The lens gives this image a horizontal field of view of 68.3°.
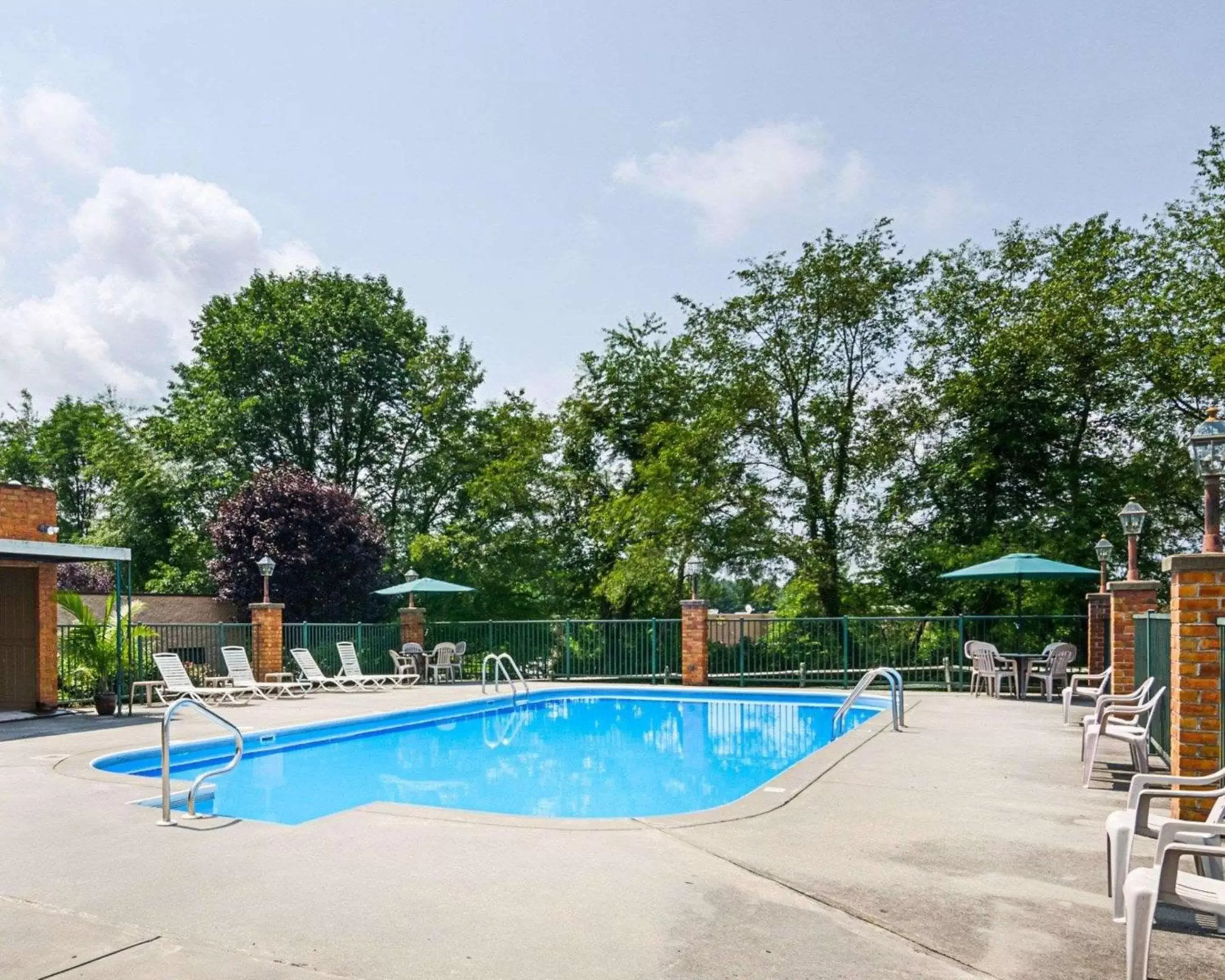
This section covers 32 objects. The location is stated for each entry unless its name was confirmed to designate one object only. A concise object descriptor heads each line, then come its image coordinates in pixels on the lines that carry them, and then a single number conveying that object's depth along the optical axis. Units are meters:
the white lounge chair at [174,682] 14.30
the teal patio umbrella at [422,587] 19.83
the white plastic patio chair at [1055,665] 14.74
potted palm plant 13.20
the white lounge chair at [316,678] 17.70
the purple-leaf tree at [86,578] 28.75
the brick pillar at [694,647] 18.25
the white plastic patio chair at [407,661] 19.83
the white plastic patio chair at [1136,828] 4.06
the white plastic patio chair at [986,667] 15.55
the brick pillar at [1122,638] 11.69
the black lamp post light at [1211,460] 5.84
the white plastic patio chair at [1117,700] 7.99
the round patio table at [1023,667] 15.15
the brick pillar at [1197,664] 5.68
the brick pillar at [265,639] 18.41
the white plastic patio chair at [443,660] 19.52
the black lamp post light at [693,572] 17.22
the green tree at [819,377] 23.44
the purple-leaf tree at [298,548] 24.70
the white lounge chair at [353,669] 18.75
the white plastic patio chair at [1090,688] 10.95
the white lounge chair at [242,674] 16.06
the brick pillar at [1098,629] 15.08
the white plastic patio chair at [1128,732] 7.29
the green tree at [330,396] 30.52
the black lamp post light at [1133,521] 12.68
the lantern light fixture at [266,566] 17.69
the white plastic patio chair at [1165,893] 3.34
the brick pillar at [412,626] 21.08
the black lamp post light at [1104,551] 15.28
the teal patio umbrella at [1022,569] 15.16
